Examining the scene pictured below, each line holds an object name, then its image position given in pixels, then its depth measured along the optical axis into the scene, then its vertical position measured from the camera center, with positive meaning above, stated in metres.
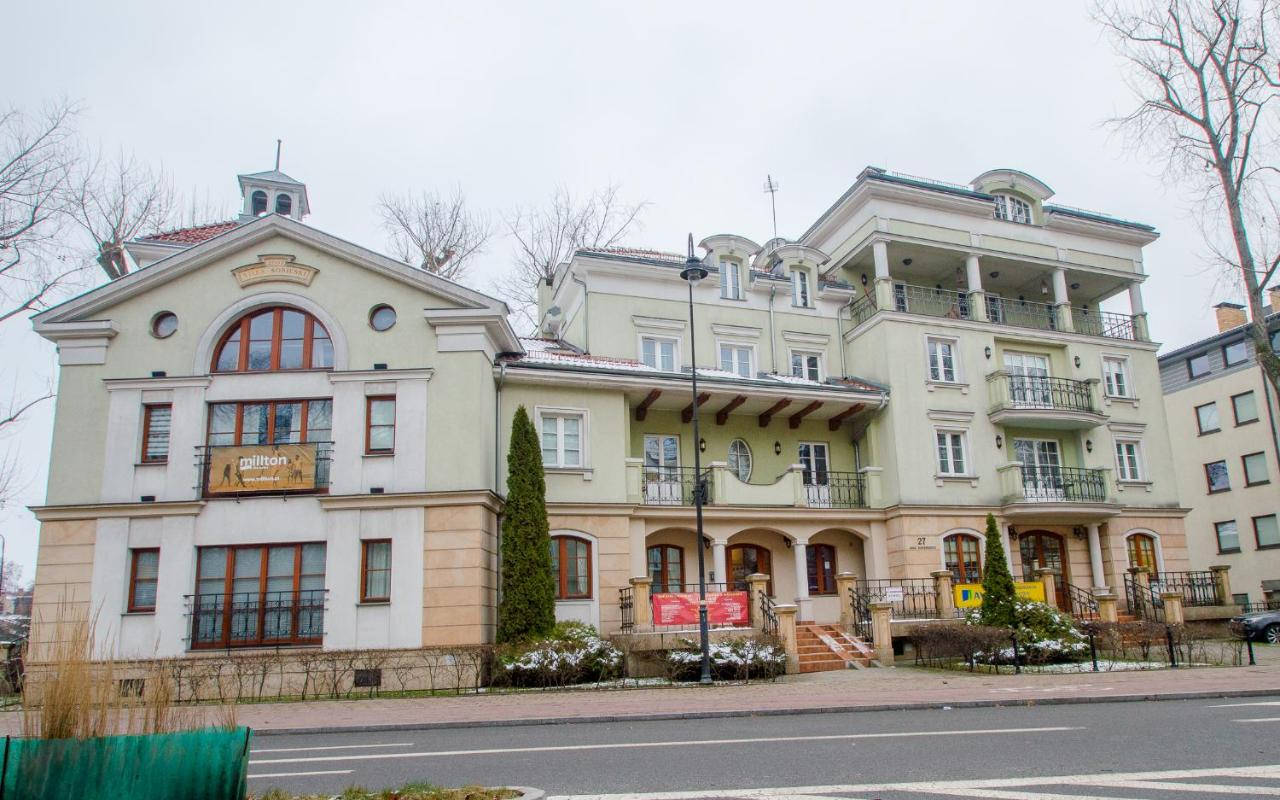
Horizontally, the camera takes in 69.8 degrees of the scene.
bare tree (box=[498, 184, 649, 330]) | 40.19 +15.81
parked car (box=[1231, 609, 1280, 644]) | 25.94 -0.90
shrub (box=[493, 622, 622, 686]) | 18.56 -0.95
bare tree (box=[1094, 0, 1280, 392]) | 22.67 +12.43
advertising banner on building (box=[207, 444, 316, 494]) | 20.12 +3.33
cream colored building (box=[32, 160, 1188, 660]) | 19.95 +4.95
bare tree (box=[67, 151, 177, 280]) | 30.58 +13.24
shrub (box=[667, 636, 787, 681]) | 18.92 -1.04
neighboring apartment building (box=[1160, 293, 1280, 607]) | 38.12 +6.13
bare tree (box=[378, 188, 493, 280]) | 38.72 +15.65
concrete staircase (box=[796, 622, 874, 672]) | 21.14 -1.01
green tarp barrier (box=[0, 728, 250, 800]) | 5.12 -0.78
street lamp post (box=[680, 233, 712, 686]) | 18.31 +1.19
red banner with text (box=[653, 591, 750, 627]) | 20.88 +0.05
